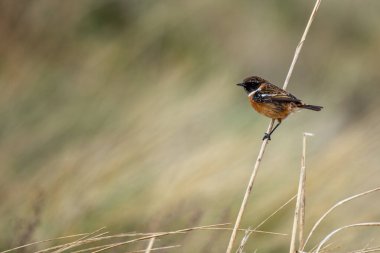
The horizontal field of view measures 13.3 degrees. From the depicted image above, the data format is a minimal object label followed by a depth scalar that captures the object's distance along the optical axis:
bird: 9.62
